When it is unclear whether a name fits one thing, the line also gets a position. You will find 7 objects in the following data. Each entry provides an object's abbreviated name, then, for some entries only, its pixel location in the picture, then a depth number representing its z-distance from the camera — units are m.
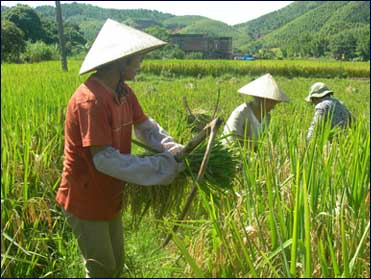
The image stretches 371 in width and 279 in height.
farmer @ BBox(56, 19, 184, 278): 1.63
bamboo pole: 1.54
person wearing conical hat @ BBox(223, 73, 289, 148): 2.93
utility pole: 11.97
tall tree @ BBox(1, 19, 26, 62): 20.58
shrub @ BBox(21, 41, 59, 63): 19.42
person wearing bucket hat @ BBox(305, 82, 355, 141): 3.50
